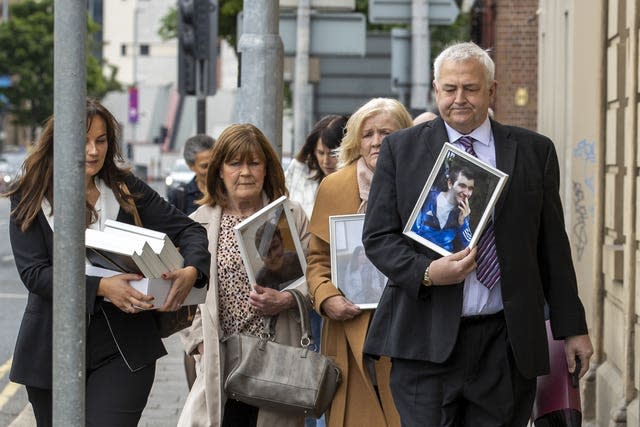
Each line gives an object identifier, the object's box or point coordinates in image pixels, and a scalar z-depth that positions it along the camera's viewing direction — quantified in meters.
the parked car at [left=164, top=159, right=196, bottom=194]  42.19
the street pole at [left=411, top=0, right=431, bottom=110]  15.91
